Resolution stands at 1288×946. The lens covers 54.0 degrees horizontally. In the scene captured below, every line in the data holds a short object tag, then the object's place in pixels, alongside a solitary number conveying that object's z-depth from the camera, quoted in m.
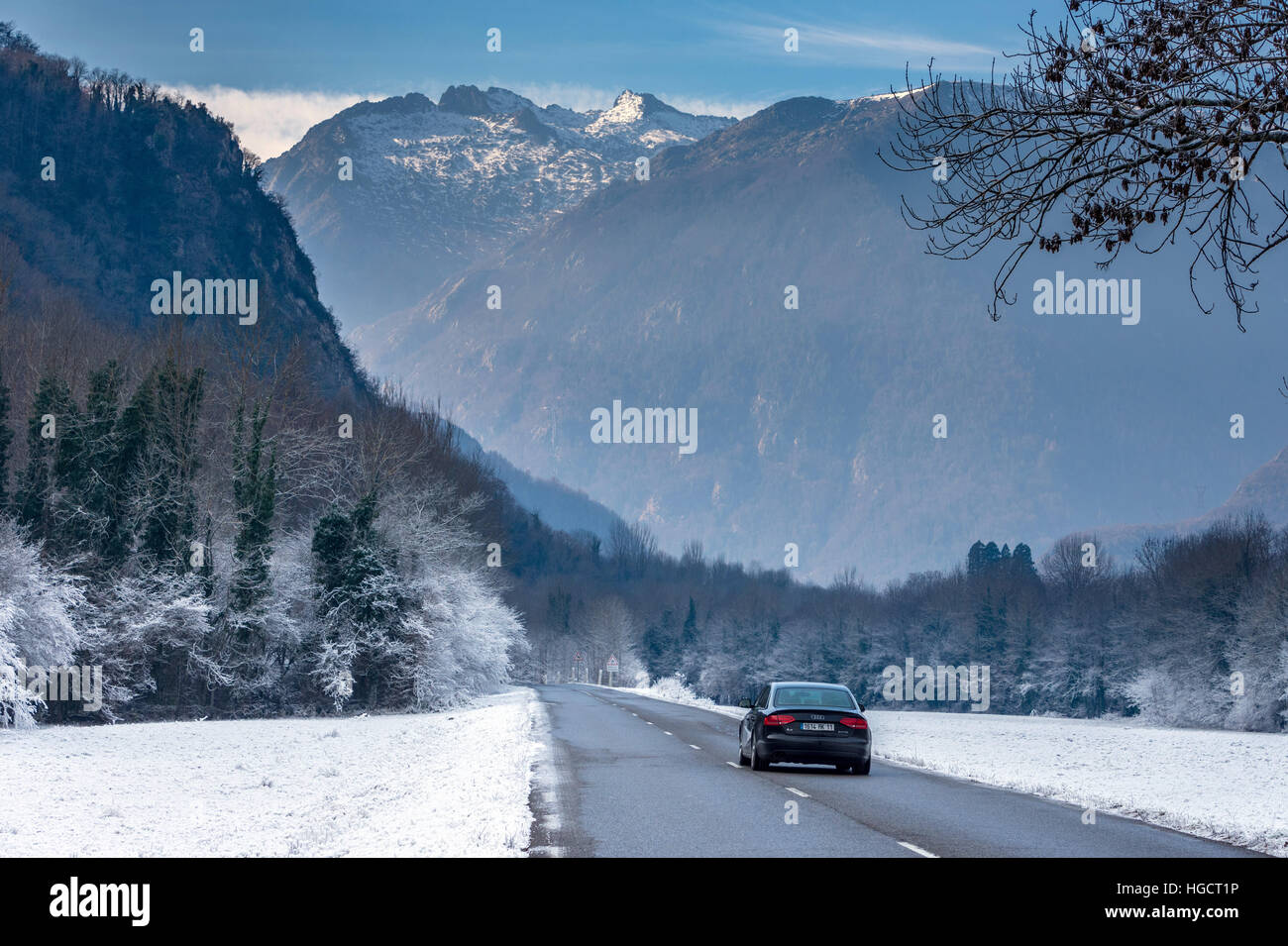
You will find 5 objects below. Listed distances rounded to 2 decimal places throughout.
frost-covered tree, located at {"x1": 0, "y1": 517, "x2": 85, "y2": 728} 36.88
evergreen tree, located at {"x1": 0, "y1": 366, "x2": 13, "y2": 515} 46.94
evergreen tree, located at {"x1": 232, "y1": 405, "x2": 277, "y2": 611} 51.34
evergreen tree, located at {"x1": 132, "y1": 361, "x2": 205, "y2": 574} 50.00
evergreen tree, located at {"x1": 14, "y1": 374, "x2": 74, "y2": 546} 48.34
